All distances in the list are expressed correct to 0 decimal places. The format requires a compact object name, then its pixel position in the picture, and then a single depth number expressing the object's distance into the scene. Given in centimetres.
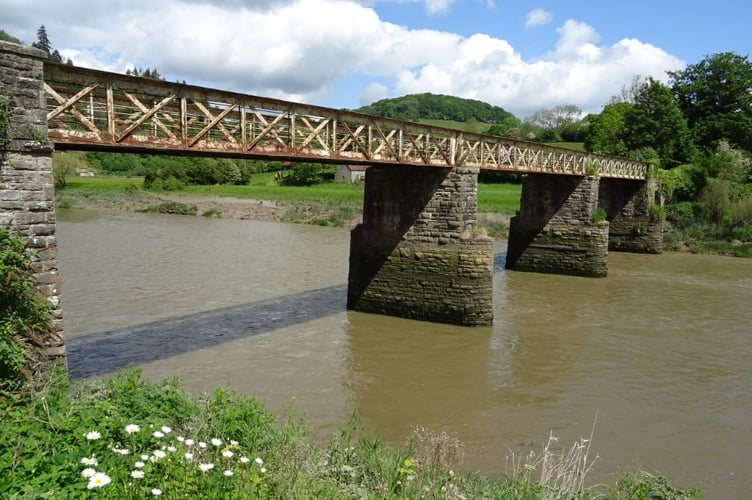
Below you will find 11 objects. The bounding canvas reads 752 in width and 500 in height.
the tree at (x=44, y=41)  11654
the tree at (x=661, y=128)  3934
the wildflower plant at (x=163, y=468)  381
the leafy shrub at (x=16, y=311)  570
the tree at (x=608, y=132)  4166
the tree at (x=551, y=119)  10219
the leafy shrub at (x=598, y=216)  2097
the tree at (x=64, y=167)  5331
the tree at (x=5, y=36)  8757
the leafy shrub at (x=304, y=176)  5769
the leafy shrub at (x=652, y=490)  525
